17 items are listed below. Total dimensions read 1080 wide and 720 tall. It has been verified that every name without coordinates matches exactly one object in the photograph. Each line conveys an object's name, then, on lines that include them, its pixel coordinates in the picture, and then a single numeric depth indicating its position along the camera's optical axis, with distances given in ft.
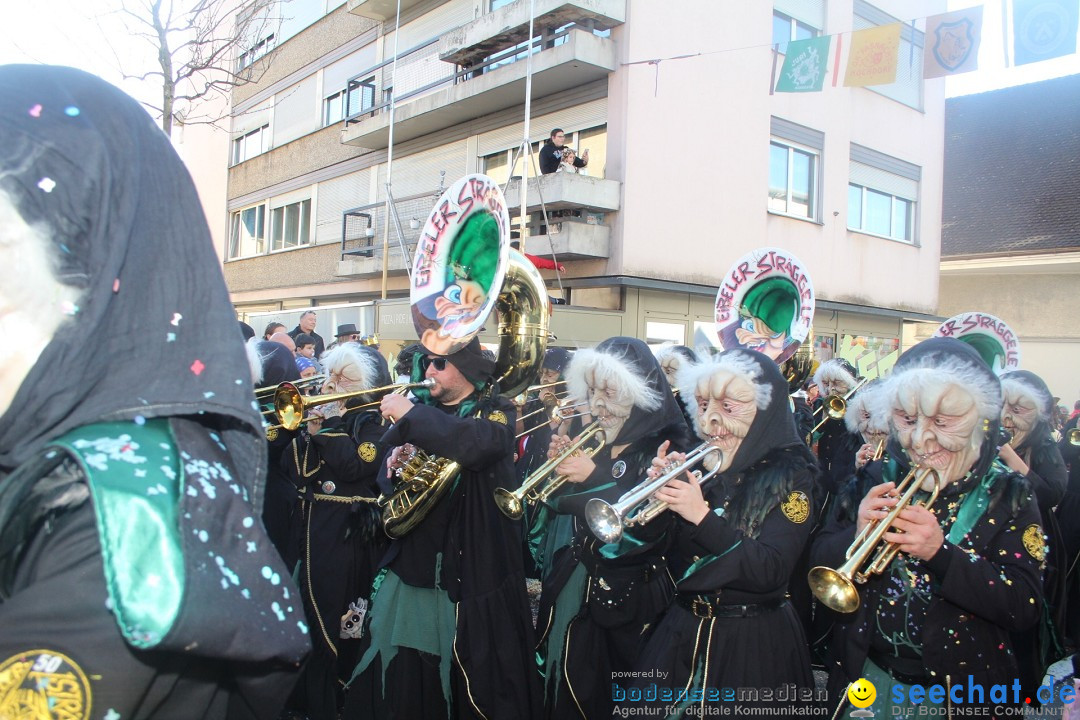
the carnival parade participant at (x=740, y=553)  9.39
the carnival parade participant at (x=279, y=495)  15.01
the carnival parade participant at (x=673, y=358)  21.38
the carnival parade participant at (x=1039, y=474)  10.89
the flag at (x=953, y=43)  27.81
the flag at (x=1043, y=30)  24.64
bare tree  23.66
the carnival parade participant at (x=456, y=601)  11.73
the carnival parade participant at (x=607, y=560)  11.73
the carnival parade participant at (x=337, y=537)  14.65
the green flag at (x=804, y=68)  33.22
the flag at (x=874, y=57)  30.63
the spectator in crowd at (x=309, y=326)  36.50
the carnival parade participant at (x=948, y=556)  8.41
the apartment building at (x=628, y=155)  42.50
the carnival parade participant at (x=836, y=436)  19.45
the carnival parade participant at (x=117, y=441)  3.17
